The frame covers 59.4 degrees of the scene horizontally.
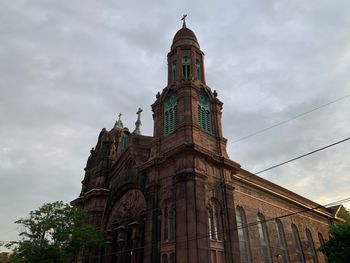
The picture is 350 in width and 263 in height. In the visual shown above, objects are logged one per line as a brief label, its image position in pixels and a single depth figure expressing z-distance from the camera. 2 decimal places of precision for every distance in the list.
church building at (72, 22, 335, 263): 21.14
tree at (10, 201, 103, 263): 22.91
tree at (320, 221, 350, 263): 25.19
